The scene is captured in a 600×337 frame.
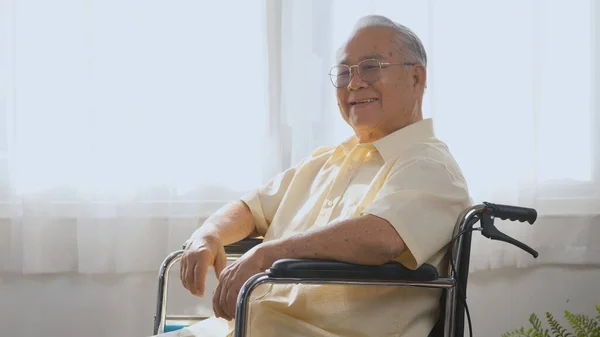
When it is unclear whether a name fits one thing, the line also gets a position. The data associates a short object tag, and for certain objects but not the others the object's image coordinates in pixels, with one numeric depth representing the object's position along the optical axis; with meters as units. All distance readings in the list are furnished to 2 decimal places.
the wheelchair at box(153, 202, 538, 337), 2.19
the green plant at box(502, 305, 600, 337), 2.58
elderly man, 2.32
